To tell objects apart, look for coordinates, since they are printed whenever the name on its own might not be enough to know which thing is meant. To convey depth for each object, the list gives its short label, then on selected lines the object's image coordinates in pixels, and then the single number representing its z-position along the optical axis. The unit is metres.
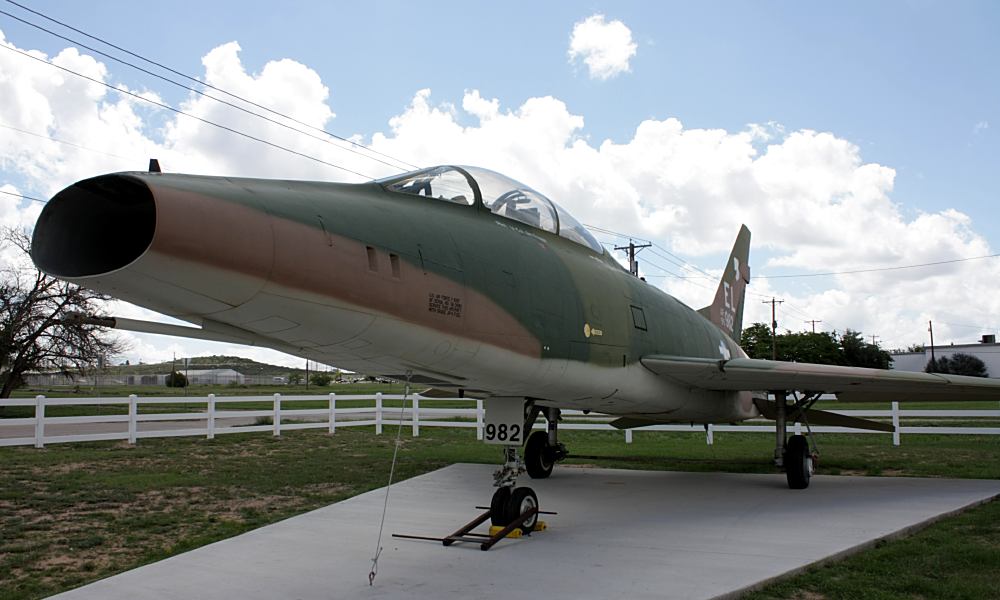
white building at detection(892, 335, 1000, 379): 95.06
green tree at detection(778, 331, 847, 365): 86.19
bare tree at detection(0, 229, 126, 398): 27.27
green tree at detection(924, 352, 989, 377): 84.29
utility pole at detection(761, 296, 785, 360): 75.25
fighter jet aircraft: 3.43
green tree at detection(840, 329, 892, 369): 83.81
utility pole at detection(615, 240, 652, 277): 46.20
